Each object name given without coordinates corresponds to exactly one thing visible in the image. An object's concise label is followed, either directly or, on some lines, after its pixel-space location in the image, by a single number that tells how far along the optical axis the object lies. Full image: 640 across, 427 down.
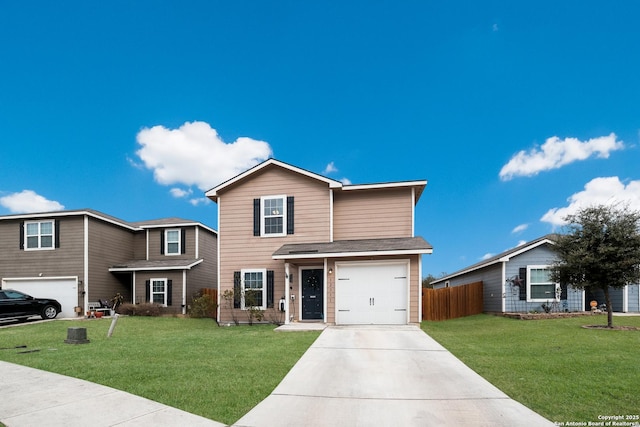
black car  15.83
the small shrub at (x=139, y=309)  19.08
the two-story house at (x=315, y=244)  13.97
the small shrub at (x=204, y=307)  18.44
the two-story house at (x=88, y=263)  19.30
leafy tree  12.41
